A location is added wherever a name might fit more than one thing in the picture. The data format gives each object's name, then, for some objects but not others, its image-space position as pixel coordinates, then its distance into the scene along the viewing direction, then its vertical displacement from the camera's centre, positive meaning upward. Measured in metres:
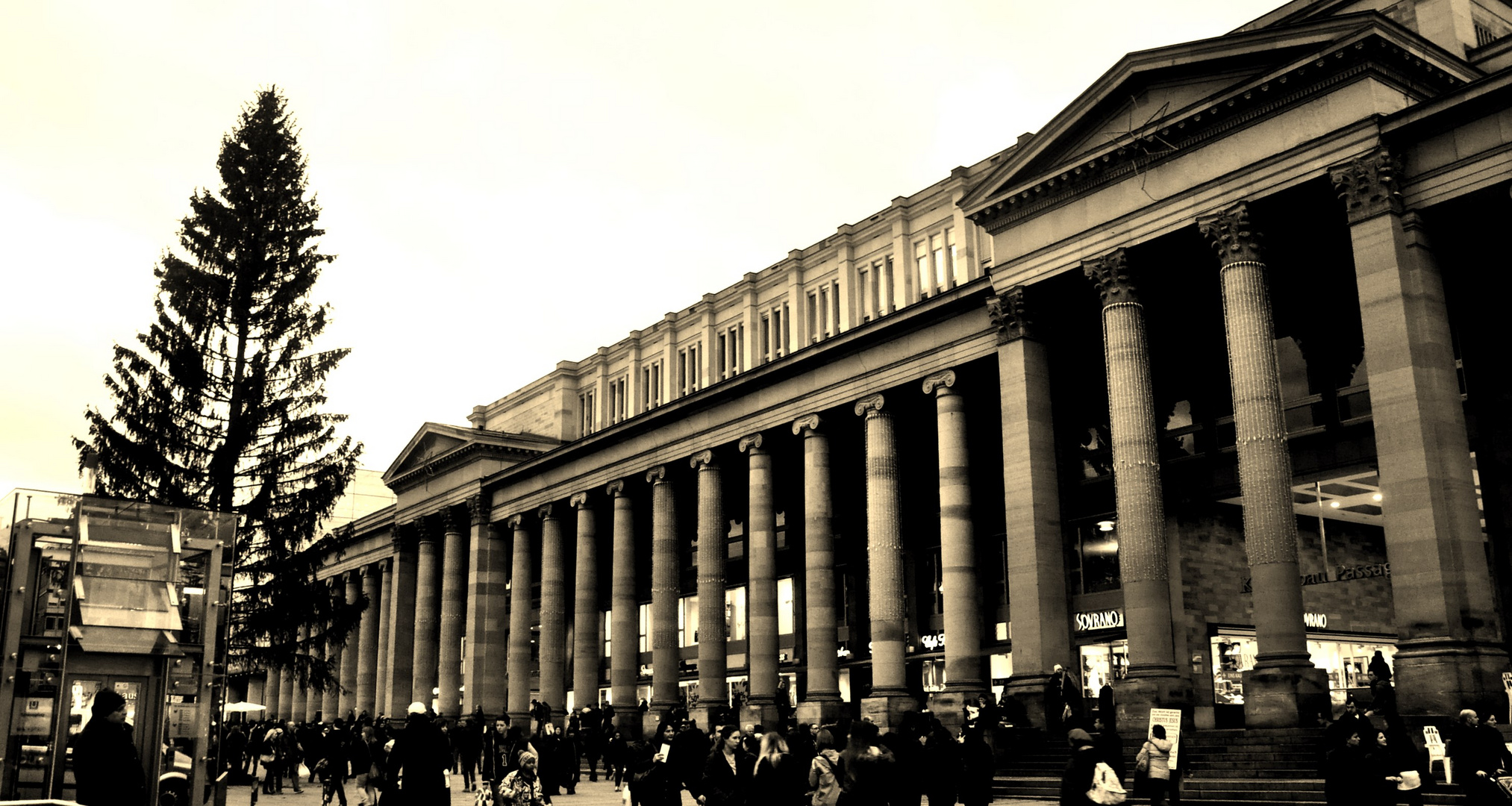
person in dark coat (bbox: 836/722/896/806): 11.45 -0.76
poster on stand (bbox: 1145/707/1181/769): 19.20 -0.65
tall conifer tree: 34.69 +8.58
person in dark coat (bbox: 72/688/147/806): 11.00 -0.47
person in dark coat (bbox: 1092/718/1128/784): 14.00 -0.84
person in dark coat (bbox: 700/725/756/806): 13.09 -0.94
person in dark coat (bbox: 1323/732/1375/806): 12.38 -0.98
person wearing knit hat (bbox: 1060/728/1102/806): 12.64 -0.87
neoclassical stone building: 25.05 +7.38
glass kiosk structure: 14.12 +0.89
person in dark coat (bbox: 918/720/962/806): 14.75 -0.99
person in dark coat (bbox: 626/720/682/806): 14.81 -1.05
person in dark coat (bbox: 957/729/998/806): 16.61 -1.19
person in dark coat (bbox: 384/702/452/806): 13.05 -0.67
